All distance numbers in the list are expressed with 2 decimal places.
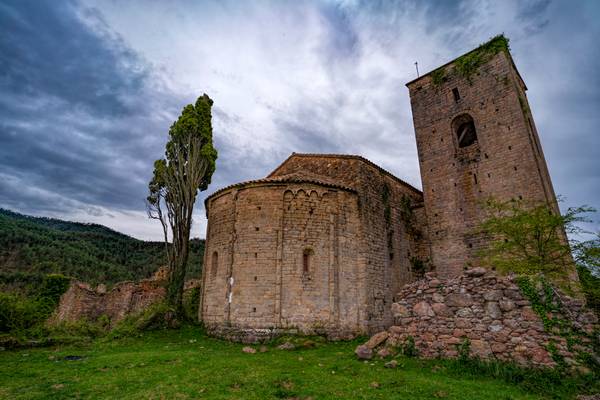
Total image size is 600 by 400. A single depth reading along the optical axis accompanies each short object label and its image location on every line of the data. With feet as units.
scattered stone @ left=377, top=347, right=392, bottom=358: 27.99
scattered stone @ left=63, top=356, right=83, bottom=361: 32.34
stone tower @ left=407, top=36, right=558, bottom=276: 52.70
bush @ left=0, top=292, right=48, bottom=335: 38.81
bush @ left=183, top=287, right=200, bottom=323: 52.95
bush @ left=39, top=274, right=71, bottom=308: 71.05
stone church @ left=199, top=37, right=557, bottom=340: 43.88
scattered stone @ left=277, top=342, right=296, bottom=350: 37.11
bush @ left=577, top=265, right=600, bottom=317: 31.76
